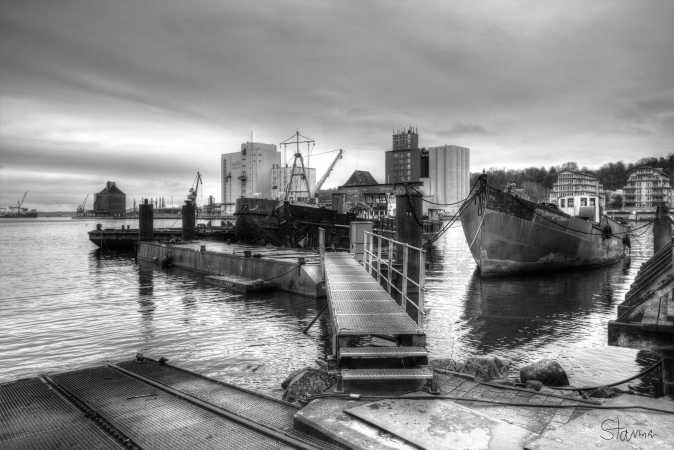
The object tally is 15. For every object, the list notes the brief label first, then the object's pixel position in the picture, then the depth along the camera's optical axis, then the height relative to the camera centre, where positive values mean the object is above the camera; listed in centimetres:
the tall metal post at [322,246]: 1633 -119
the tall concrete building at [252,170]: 14938 +1614
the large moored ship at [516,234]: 2152 -92
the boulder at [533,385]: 564 -229
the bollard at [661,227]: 2245 -52
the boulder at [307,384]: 578 -240
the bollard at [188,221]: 3606 -55
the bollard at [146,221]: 3656 -59
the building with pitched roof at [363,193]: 6725 +508
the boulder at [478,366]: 724 -263
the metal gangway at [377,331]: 539 -174
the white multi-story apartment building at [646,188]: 14056 +1003
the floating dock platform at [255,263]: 1748 -255
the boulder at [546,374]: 707 -265
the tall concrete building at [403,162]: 18690 +2424
